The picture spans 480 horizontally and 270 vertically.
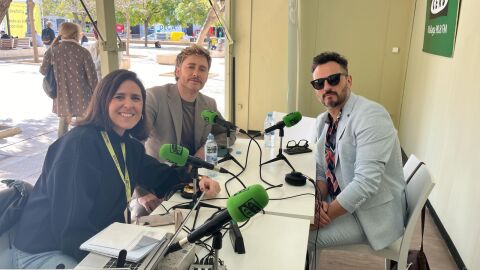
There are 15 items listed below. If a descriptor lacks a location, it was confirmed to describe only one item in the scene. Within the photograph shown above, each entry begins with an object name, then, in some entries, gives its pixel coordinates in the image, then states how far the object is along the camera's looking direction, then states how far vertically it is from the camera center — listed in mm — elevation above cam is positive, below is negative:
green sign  3012 +190
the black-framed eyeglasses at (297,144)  2445 -640
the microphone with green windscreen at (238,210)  795 -345
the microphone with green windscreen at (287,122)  1959 -389
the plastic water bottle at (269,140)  2507 -625
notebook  962 -526
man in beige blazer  2217 -370
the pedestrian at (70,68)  3512 -241
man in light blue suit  1688 -593
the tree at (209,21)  5086 +331
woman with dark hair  1255 -493
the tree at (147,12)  6301 +543
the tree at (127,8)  5594 +546
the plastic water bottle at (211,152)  2064 -578
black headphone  1799 -628
